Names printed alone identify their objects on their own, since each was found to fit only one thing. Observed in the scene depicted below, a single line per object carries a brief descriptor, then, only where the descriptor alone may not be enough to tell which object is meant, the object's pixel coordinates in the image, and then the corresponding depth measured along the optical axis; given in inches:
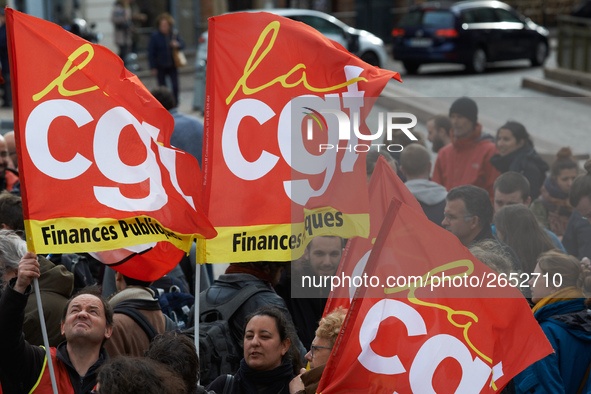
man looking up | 336.2
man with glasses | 472.4
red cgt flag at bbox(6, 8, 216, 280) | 365.4
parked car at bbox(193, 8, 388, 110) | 1627.7
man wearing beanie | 654.5
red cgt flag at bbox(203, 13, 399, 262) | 395.5
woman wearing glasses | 347.9
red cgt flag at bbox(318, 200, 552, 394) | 316.2
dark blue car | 1684.3
